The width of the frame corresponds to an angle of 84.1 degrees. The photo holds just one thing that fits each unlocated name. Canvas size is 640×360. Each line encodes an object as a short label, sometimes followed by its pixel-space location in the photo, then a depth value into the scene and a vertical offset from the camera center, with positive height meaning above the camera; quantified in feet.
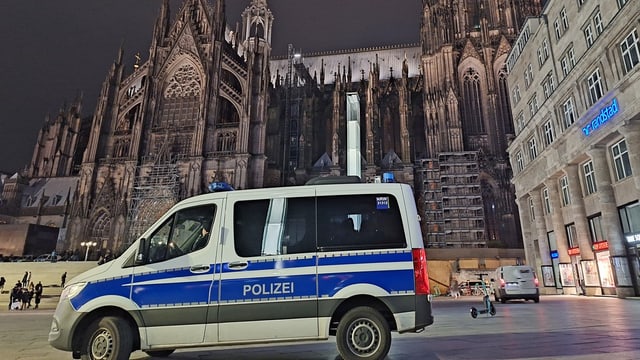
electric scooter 29.68 -2.89
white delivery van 46.73 -1.28
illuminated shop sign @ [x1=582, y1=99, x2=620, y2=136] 48.83 +21.94
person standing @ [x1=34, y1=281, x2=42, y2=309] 60.64 -4.19
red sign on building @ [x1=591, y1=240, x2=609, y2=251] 54.13 +4.33
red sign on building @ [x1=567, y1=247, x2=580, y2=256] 62.86 +3.97
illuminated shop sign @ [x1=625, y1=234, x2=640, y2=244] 48.57 +4.84
